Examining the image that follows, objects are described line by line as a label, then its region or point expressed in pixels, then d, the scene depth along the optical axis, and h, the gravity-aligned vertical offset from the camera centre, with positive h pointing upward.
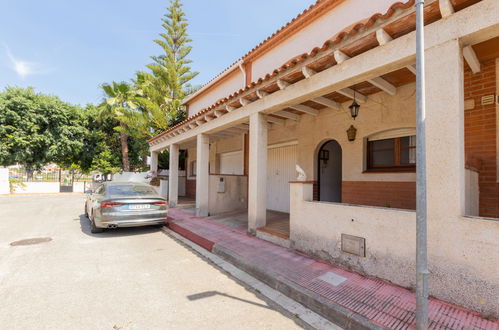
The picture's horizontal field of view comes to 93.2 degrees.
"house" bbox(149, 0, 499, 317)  2.80 +0.71
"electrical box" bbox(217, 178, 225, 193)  8.94 -0.55
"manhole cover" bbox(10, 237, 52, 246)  5.61 -1.77
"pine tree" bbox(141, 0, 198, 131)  18.72 +8.32
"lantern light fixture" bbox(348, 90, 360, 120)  5.63 +1.53
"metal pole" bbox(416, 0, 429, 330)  2.31 -0.21
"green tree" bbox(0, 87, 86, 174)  19.23 +3.46
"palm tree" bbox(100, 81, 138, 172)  20.23 +6.19
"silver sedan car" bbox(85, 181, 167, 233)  6.10 -1.00
